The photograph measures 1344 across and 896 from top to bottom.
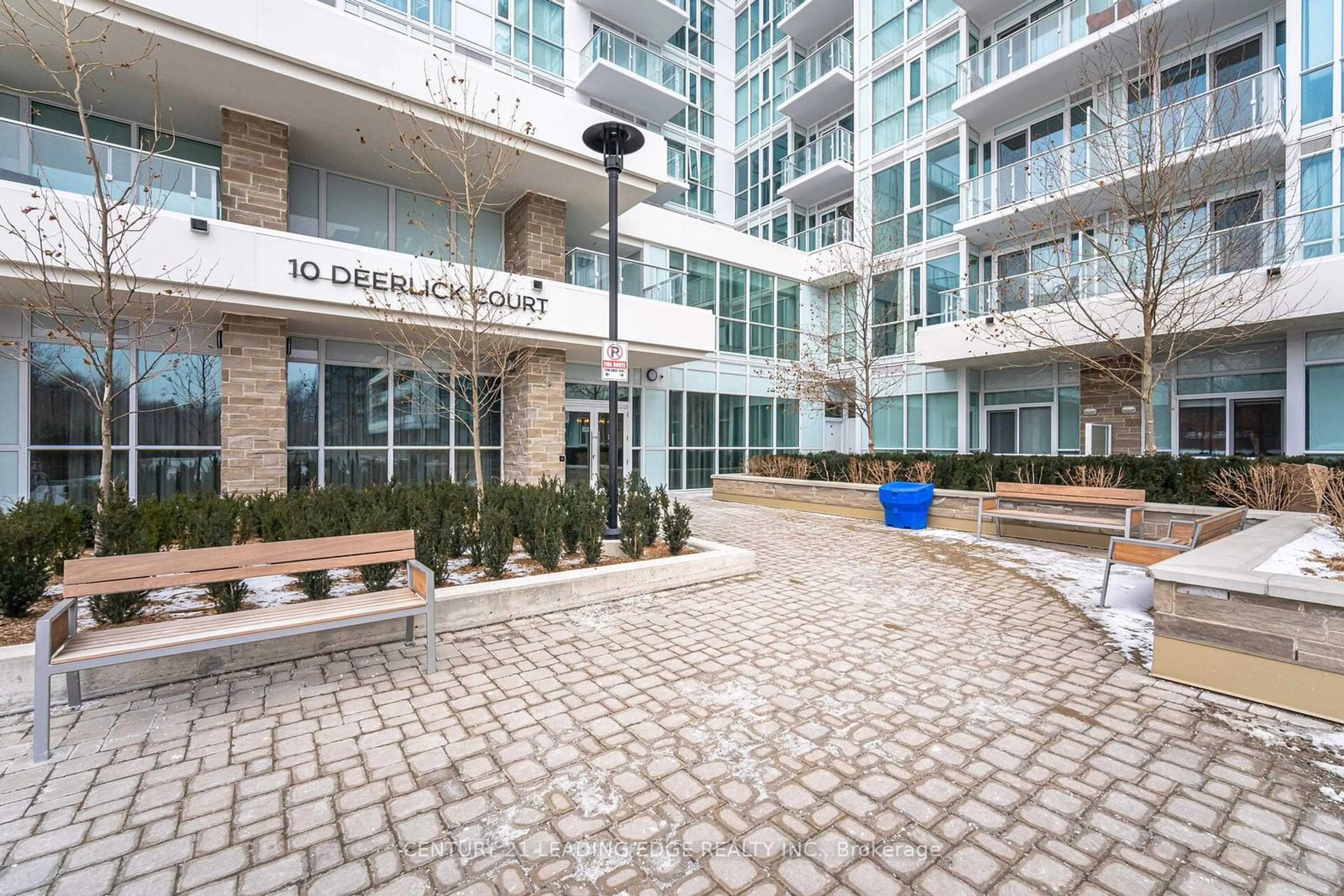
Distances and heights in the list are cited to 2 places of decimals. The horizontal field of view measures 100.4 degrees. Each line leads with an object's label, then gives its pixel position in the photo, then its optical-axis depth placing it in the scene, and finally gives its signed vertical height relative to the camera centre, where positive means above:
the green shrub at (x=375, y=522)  4.74 -0.75
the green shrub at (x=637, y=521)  6.68 -0.96
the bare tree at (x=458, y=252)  8.59 +3.76
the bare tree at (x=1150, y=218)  9.39 +4.51
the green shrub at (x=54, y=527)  4.48 -0.72
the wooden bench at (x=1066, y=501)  7.64 -0.88
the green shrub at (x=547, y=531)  5.75 -0.93
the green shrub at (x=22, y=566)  4.12 -0.92
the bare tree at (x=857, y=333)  16.39 +3.56
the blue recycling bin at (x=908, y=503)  10.28 -1.15
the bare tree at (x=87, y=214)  7.38 +3.15
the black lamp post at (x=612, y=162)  6.82 +3.51
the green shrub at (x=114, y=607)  4.06 -1.20
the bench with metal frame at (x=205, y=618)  3.00 -1.13
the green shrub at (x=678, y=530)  6.93 -1.09
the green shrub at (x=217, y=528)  4.31 -0.82
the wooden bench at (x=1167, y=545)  5.05 -0.98
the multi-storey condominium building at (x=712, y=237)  9.10 +4.57
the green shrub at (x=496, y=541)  5.45 -0.96
